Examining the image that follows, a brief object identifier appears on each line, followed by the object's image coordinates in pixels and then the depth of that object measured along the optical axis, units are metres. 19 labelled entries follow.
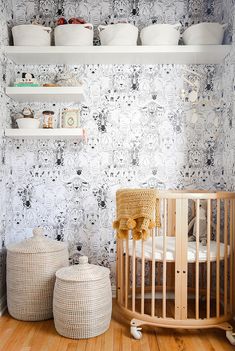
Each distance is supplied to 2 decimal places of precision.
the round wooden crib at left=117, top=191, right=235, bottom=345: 2.16
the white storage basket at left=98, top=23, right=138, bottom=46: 2.68
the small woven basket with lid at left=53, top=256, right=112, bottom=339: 2.16
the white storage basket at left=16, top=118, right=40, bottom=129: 2.76
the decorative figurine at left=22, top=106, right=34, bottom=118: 2.81
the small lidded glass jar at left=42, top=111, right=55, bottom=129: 2.82
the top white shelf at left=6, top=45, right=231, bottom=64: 2.68
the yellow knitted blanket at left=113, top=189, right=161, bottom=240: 2.11
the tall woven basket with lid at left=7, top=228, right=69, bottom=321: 2.41
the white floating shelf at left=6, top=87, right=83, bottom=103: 2.70
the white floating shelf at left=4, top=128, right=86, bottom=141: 2.72
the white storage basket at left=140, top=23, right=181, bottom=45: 2.69
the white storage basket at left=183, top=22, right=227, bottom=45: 2.66
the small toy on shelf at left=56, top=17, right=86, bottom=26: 2.72
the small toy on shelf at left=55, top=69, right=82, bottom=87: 2.76
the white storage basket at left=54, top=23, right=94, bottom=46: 2.69
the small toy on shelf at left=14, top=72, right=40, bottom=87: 2.76
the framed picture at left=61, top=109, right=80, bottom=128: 2.85
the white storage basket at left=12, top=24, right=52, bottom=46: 2.71
